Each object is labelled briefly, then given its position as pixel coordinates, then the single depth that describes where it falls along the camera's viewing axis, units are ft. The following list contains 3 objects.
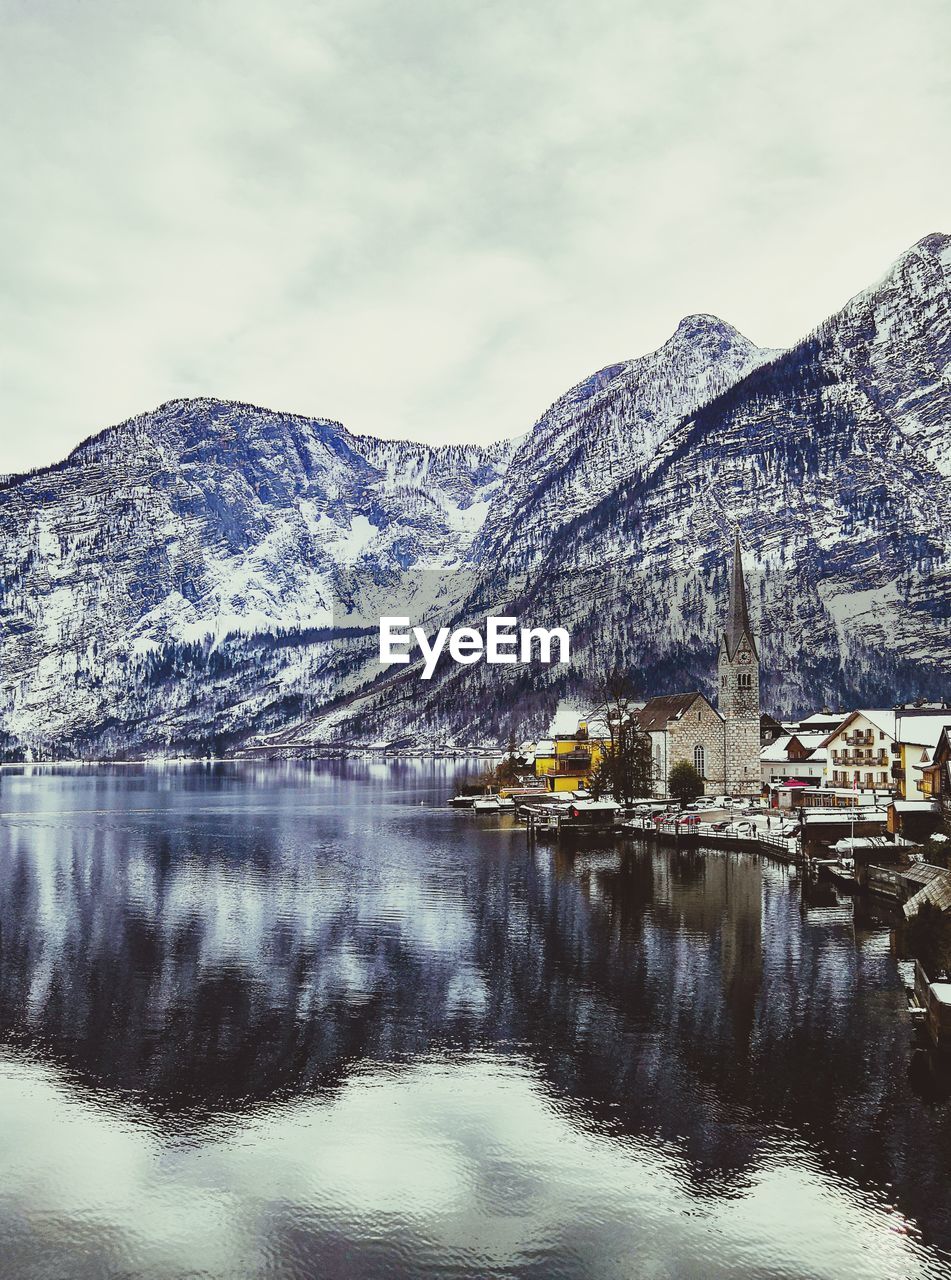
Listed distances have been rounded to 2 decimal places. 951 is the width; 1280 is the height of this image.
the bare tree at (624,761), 440.45
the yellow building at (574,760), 540.52
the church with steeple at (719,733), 483.92
